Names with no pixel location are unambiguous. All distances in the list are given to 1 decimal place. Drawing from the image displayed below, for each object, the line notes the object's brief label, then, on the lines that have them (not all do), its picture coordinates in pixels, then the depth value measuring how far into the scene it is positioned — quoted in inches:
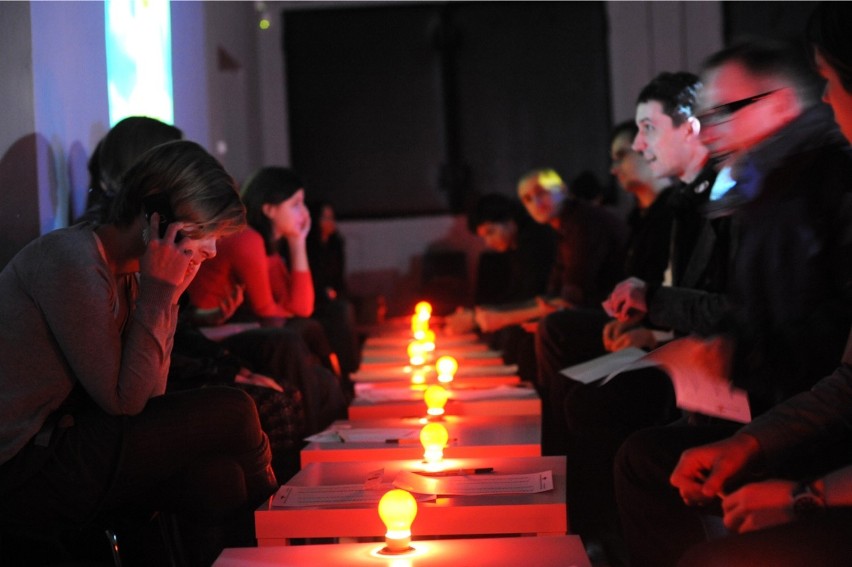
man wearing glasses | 70.9
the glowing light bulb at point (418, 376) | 141.9
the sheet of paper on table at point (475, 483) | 77.1
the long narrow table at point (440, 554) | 60.7
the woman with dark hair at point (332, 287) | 218.4
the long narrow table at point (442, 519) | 71.8
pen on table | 84.3
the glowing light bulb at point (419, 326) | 172.4
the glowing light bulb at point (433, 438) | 92.7
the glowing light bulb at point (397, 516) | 63.2
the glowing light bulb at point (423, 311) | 182.0
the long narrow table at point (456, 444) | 95.7
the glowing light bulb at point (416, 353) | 160.7
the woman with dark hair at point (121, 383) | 76.5
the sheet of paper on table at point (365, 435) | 102.0
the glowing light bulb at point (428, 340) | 171.7
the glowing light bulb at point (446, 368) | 130.8
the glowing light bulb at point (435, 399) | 114.2
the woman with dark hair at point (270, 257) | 151.6
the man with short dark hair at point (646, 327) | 105.7
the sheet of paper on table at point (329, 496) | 74.9
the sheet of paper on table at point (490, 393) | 122.5
